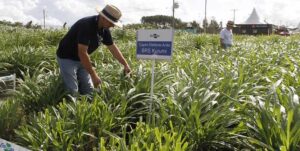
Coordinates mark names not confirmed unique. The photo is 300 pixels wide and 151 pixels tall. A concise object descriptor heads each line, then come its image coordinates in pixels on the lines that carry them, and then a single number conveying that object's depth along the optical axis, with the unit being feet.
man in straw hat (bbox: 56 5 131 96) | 12.17
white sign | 10.77
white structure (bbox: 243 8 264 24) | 126.78
